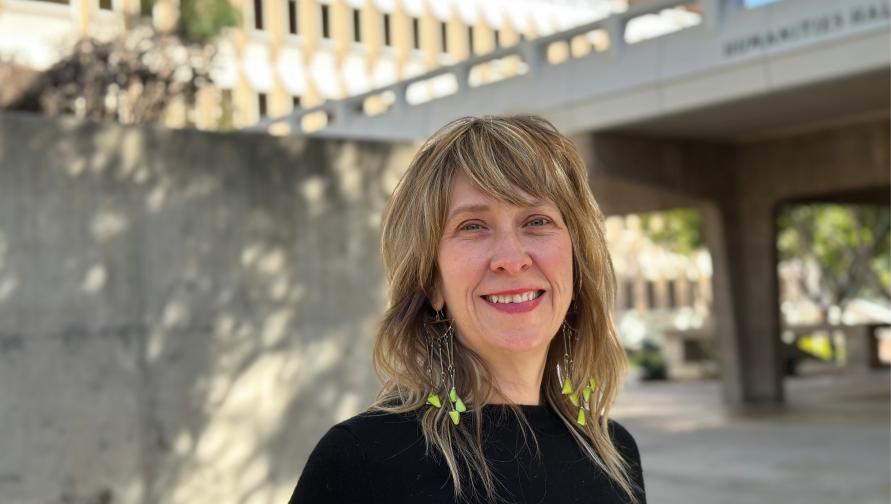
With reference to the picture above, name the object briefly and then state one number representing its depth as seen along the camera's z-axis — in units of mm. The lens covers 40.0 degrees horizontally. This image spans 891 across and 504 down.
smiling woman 2291
